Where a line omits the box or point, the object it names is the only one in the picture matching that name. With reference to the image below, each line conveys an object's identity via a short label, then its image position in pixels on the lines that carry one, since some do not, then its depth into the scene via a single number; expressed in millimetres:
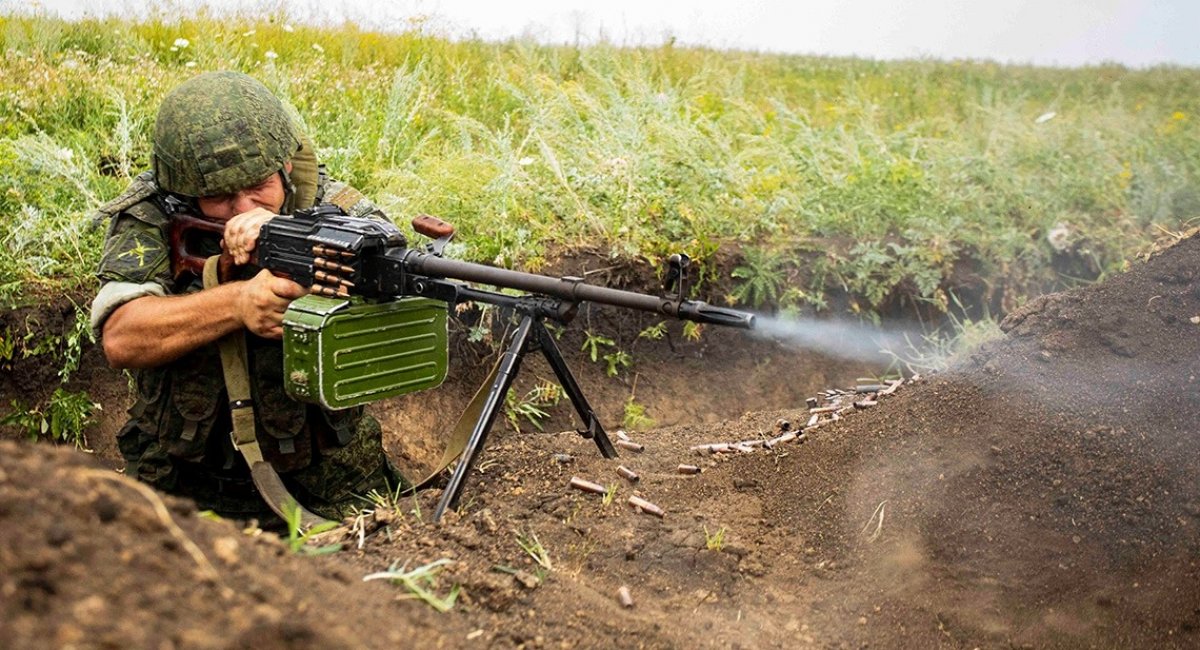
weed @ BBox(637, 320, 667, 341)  6707
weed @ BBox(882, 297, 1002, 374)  6598
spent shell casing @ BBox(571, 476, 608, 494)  4238
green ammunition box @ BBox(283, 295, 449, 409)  3908
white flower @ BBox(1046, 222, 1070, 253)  7684
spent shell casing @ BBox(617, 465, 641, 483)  4405
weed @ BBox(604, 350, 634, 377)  6661
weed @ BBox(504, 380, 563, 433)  6312
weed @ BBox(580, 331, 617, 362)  6520
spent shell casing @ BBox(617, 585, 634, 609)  3514
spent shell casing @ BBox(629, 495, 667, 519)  4152
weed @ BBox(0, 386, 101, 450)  5996
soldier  4352
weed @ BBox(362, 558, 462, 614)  2893
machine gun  3898
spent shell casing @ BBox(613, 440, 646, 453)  4887
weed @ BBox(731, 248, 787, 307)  6781
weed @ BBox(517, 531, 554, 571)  3574
